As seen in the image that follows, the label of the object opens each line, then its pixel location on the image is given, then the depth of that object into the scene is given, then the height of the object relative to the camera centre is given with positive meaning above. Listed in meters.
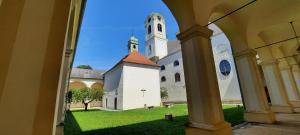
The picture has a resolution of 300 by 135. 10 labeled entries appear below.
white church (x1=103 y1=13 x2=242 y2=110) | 21.62 +2.88
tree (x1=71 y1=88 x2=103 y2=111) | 21.30 +0.81
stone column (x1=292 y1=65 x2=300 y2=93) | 12.05 +1.54
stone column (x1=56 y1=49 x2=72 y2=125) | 4.73 +0.47
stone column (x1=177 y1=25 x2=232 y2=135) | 3.43 +0.25
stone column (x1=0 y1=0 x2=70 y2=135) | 1.21 +0.34
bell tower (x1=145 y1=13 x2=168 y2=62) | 36.55 +15.05
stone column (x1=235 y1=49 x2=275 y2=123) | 5.62 +0.13
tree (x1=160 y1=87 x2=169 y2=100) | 29.41 +0.78
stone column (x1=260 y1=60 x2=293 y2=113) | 7.75 +0.23
